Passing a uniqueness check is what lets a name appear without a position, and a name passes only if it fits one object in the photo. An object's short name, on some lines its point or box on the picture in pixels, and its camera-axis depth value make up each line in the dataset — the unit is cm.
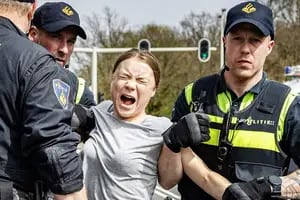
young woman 336
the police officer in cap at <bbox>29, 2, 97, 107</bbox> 422
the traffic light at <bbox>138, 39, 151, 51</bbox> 1808
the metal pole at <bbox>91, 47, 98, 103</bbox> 1888
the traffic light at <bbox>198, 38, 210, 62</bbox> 2115
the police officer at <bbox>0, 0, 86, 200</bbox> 289
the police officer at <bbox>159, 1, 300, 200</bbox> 334
